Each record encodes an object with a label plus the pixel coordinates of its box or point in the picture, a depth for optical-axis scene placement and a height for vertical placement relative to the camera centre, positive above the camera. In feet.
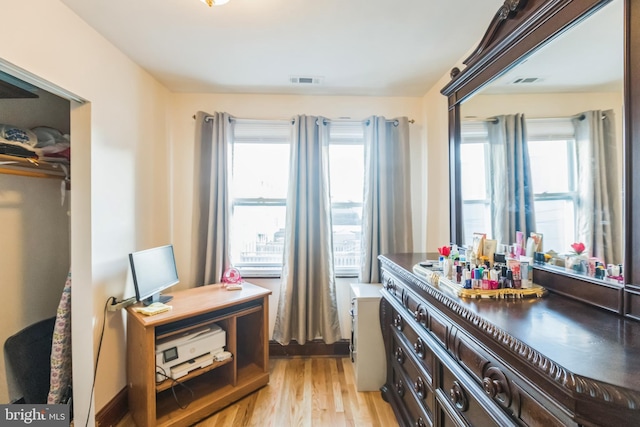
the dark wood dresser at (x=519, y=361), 1.66 -1.16
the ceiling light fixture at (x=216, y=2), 4.01 +3.49
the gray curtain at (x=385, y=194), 7.99 +0.69
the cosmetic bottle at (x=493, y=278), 3.35 -0.79
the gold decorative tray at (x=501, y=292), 3.25 -0.93
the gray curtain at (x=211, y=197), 7.84 +0.66
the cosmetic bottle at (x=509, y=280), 3.39 -0.81
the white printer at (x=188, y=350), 5.61 -2.87
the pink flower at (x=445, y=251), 4.59 -0.60
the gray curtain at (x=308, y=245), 7.89 -0.79
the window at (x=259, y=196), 8.35 +0.72
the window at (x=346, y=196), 8.47 +0.68
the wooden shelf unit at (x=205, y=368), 5.31 -3.21
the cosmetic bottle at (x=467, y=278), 3.38 -0.80
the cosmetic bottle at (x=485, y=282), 3.35 -0.83
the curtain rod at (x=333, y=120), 8.00 +2.99
